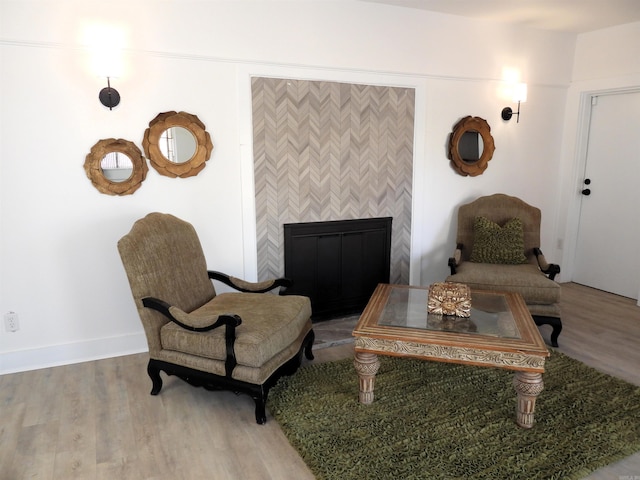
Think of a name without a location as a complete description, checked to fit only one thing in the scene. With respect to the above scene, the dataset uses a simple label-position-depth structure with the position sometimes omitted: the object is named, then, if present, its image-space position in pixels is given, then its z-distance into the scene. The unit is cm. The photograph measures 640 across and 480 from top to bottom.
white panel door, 432
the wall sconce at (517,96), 422
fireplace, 369
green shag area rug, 202
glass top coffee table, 222
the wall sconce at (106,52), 288
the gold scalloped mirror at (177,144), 310
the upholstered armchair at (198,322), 240
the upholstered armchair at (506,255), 330
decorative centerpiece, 259
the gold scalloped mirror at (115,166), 297
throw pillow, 381
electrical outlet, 294
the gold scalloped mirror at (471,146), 409
